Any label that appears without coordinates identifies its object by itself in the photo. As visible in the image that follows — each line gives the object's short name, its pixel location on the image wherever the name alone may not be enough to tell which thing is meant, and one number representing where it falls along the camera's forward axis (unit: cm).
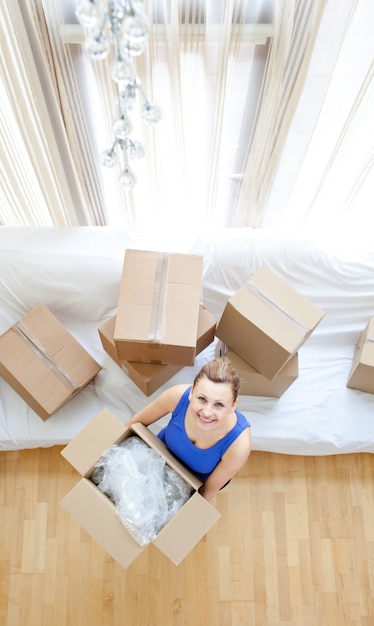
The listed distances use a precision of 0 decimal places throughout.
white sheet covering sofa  207
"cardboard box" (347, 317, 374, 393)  198
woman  137
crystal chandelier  78
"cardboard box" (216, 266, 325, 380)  173
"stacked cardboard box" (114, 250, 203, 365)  161
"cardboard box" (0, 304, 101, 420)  193
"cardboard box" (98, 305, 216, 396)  189
